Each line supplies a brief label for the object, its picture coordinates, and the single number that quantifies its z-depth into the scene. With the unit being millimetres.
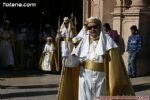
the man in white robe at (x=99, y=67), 7680
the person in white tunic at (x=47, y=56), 17391
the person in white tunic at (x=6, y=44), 17891
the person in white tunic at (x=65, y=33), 16531
